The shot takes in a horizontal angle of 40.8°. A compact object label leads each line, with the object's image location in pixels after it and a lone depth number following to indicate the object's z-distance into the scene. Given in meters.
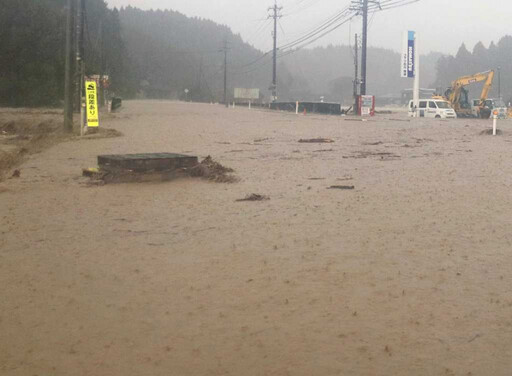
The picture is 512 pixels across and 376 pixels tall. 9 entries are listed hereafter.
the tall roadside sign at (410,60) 57.84
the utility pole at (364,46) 52.01
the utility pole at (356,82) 53.28
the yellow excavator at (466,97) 53.97
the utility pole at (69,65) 24.59
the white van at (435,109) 49.44
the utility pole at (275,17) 87.44
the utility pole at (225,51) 110.21
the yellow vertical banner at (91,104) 24.12
